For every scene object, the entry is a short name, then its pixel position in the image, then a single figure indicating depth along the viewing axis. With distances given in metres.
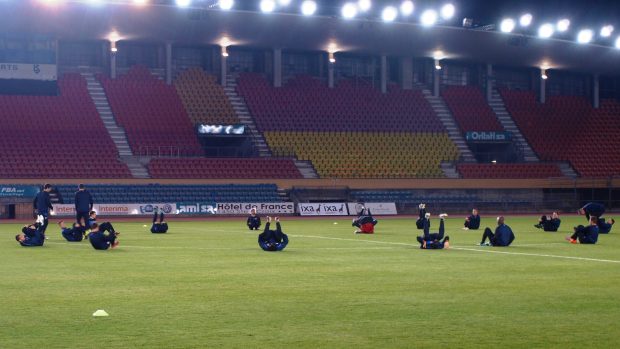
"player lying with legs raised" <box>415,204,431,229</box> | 39.56
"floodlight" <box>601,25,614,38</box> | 61.91
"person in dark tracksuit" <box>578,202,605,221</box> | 37.50
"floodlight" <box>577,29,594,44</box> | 62.56
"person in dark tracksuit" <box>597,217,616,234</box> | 36.56
